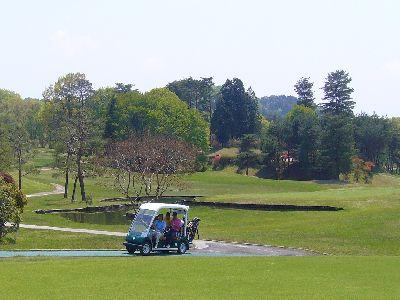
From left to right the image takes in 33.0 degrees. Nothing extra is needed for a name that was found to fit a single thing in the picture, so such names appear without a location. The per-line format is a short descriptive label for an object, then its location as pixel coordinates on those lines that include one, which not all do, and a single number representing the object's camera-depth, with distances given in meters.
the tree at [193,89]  159.50
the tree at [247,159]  115.81
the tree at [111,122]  112.77
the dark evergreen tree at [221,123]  134.25
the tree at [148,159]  72.50
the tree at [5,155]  64.94
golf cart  27.47
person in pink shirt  28.55
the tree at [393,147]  127.88
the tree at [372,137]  120.88
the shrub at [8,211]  32.81
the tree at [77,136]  68.69
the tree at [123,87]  159.73
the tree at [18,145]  71.88
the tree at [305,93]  148.75
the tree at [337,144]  104.19
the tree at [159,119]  108.81
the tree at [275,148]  113.00
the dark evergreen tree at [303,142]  109.50
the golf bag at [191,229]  29.75
